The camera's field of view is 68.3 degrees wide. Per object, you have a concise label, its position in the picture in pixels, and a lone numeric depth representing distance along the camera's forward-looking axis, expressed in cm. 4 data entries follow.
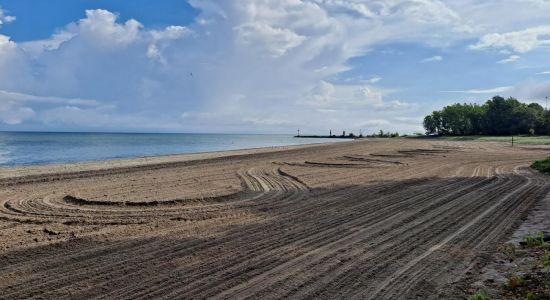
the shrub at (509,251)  620
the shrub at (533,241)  666
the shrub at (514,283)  501
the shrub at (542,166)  1888
